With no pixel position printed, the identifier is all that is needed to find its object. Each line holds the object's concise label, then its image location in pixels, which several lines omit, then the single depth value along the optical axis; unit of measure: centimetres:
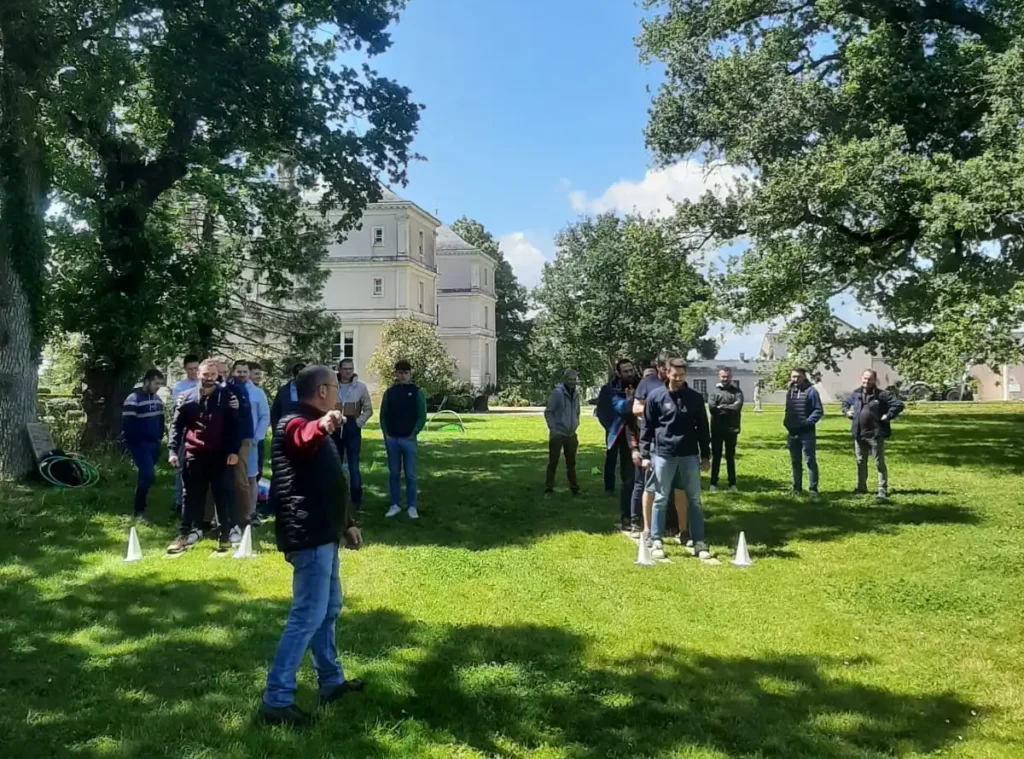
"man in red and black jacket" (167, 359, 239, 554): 823
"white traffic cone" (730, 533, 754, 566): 804
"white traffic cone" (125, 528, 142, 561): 805
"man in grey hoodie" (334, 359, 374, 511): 1005
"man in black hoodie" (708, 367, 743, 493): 1276
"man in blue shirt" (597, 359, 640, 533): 970
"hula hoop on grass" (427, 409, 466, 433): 2686
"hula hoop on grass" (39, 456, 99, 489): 1180
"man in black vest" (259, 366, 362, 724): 438
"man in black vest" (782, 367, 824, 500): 1170
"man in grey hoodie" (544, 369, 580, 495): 1159
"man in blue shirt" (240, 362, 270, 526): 909
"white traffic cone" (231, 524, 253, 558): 803
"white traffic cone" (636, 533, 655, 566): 798
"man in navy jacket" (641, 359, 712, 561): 825
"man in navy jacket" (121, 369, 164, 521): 927
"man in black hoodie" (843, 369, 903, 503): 1167
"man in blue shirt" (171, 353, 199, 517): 959
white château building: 4884
